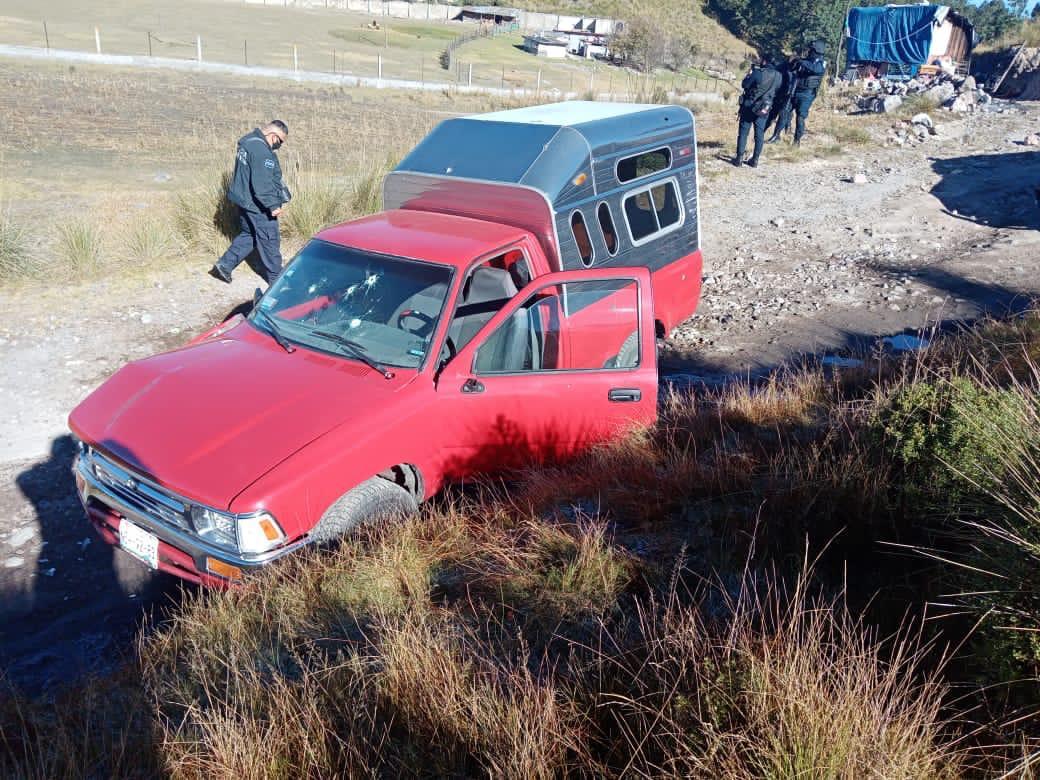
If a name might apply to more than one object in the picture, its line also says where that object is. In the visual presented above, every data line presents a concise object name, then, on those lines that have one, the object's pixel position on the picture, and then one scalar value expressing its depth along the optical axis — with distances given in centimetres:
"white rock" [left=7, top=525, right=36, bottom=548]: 501
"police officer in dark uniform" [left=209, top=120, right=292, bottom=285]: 850
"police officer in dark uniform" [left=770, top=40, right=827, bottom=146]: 1658
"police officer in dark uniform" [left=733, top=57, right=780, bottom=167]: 1509
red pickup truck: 389
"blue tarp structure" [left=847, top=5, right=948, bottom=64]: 3934
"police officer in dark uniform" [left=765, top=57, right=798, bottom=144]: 1678
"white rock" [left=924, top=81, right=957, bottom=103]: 2628
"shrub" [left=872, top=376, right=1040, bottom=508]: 332
